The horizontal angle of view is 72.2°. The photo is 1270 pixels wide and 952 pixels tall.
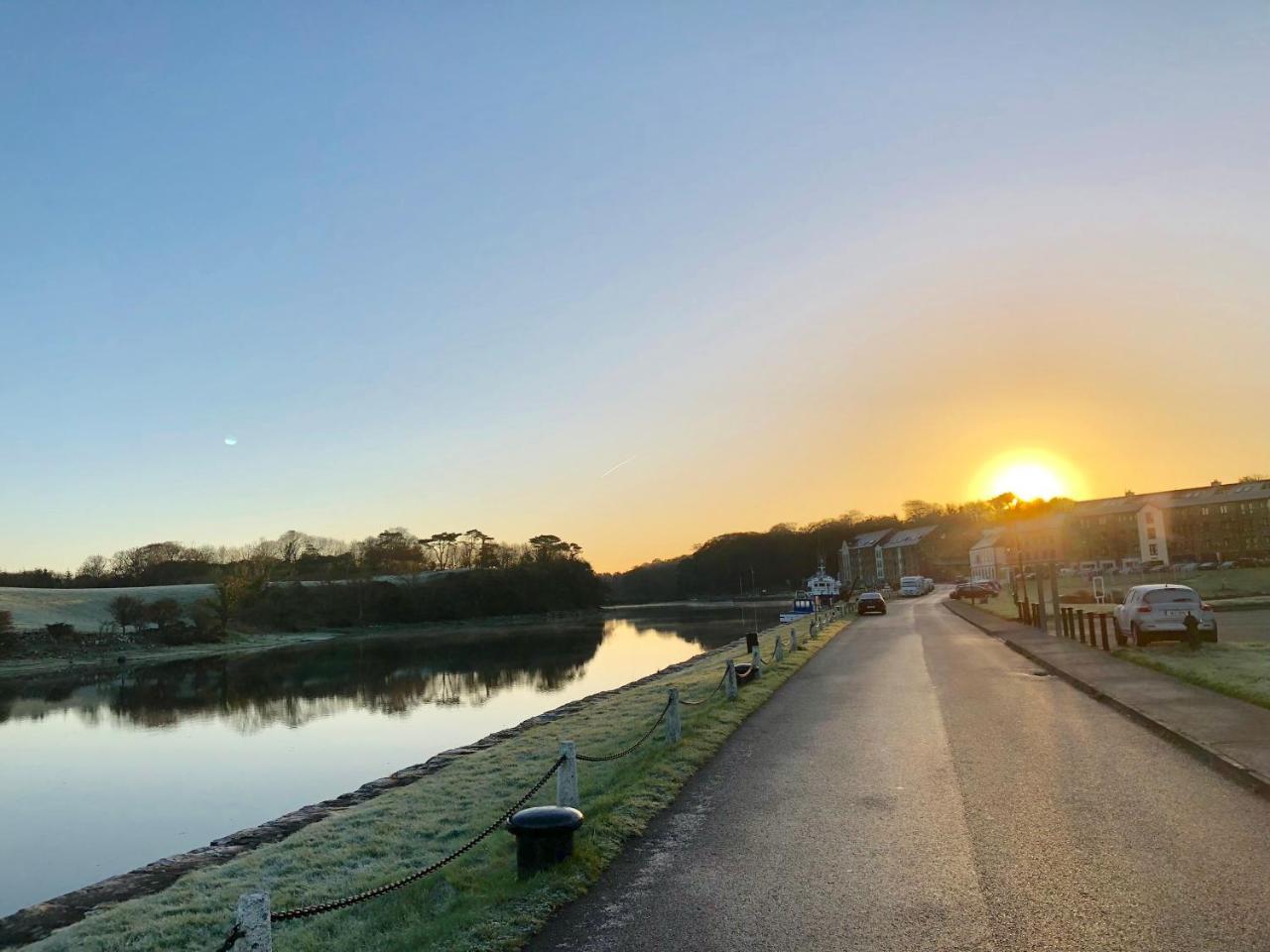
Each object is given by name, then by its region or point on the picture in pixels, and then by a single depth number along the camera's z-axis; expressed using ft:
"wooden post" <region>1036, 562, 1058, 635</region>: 107.65
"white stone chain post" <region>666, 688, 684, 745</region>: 42.16
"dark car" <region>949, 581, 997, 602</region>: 217.77
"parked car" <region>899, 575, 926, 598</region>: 293.10
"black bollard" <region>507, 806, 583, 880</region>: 22.71
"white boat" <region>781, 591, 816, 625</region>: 203.70
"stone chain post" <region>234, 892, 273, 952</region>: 15.03
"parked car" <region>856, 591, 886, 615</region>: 178.09
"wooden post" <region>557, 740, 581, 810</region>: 27.22
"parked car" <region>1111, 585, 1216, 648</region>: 71.36
